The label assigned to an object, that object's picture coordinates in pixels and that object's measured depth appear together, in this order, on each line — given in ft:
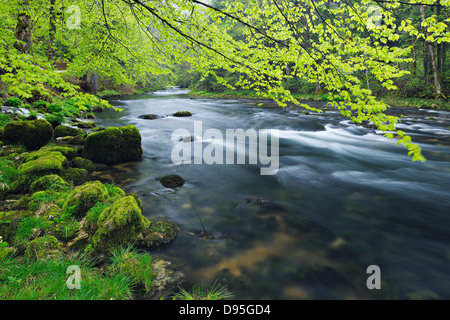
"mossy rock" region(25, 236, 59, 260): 10.30
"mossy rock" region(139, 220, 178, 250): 12.44
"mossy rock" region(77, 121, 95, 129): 41.55
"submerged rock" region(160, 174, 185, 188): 20.68
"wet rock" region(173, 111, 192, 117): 61.98
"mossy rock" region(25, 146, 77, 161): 21.07
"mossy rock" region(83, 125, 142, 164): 24.71
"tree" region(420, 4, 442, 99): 60.49
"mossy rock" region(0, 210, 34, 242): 11.34
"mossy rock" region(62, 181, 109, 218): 13.99
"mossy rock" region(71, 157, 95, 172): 22.40
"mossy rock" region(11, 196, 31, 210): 14.02
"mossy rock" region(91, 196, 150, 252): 11.63
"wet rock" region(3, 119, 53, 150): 24.75
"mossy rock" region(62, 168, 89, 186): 18.99
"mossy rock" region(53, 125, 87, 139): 31.89
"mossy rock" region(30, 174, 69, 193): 16.03
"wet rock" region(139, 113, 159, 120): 56.90
